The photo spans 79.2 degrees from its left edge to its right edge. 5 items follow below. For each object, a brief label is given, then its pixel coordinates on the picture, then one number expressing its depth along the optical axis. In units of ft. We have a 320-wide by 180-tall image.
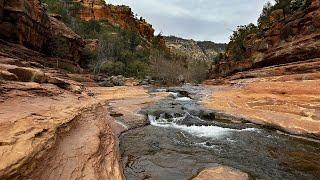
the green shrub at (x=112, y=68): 102.59
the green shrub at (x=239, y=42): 100.47
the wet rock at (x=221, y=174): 14.56
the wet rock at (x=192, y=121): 29.28
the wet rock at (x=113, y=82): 67.72
